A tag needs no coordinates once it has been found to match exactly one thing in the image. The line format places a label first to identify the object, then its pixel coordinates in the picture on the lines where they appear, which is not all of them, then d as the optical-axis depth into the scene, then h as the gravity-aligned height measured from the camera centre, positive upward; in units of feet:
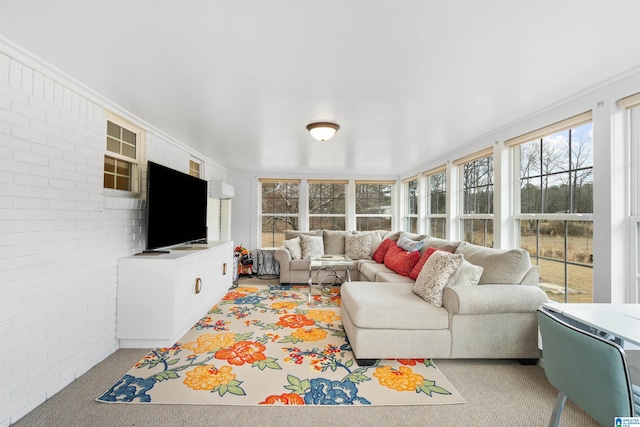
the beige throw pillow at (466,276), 8.59 -1.64
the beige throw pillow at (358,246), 18.74 -1.83
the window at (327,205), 22.43 +0.91
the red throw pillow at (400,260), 12.80 -1.91
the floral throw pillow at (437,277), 8.46 -1.70
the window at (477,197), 12.32 +0.99
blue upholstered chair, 3.57 -2.00
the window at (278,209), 22.12 +0.58
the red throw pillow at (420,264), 11.33 -1.76
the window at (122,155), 8.97 +1.92
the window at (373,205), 22.67 +0.97
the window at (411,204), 20.03 +1.00
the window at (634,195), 6.86 +0.63
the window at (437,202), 16.22 +1.00
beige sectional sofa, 8.00 -2.87
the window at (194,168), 15.37 +2.52
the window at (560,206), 8.09 +0.45
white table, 4.48 -1.68
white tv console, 8.93 -2.60
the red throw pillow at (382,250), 16.75 -1.85
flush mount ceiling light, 9.87 +2.96
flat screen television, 9.52 +0.29
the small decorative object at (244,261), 19.04 -2.87
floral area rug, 6.64 -4.03
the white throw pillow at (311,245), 18.85 -1.82
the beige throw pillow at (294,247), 18.24 -1.90
